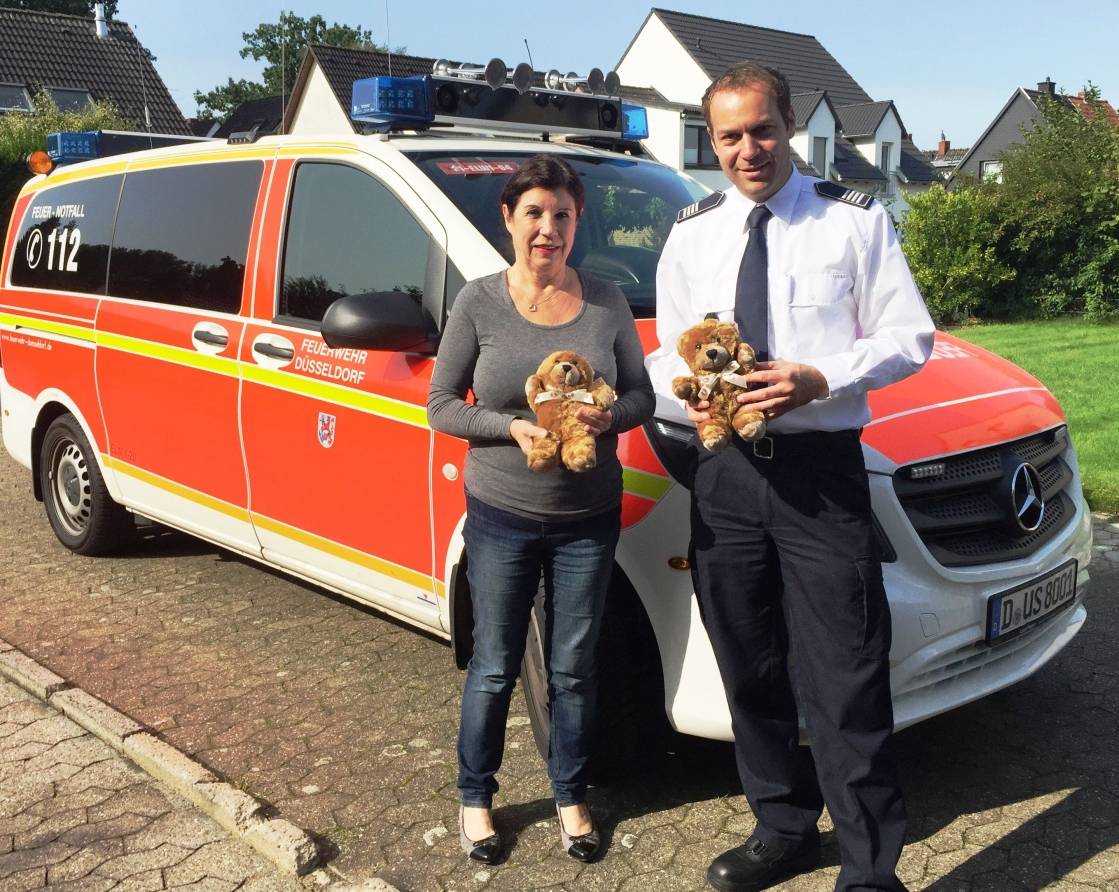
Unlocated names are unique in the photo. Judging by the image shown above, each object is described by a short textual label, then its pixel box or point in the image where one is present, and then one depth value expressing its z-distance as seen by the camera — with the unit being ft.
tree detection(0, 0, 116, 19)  196.34
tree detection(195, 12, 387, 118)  261.85
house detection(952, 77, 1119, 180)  182.18
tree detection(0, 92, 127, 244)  62.90
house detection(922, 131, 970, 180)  271.96
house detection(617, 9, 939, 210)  155.63
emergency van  10.34
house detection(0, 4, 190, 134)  117.70
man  8.78
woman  9.57
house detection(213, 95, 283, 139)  160.04
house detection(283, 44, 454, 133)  115.55
